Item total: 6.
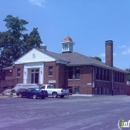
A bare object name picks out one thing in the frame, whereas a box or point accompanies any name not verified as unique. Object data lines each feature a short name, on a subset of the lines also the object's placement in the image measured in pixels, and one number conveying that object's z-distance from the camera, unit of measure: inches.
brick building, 1760.6
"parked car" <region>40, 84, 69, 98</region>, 1457.3
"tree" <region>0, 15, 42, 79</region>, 2541.8
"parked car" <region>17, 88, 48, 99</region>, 1337.4
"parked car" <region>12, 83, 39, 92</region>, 1707.2
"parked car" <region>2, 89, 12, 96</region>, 1672.0
